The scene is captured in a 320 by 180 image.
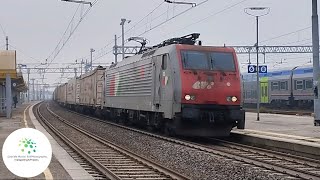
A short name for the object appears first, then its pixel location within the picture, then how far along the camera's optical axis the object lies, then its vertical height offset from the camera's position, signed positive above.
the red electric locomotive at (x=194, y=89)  16.19 +0.30
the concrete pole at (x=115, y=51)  45.81 +4.41
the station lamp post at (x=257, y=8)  25.89 +4.71
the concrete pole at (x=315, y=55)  18.45 +1.59
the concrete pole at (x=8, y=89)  30.91 +0.56
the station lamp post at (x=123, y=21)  43.69 +6.79
